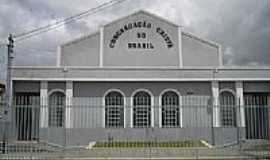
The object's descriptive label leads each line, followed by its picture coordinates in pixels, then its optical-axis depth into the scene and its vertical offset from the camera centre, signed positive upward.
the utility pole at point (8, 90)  13.56 +0.89
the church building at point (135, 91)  18.66 +0.99
